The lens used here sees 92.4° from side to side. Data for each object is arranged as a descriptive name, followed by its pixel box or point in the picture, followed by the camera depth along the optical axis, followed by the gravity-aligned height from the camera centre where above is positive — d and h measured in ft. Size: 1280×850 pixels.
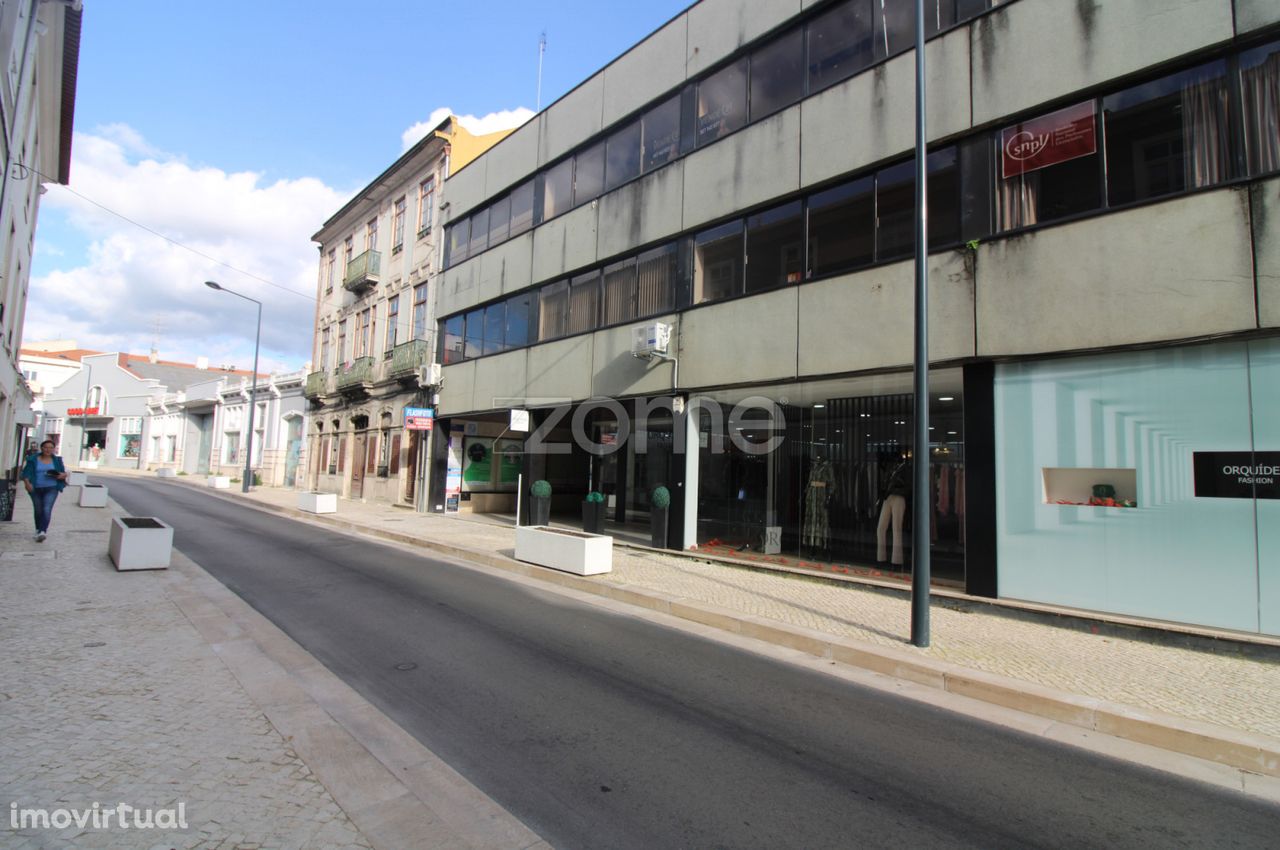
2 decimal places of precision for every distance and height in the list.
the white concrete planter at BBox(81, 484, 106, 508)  60.70 -4.46
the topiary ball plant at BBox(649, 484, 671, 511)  41.11 -2.31
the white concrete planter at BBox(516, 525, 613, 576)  32.27 -4.92
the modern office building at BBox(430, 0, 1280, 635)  21.88 +8.61
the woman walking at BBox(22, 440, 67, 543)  33.45 -1.64
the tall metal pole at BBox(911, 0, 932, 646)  20.75 +0.28
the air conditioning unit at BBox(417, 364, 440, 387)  67.92 +9.24
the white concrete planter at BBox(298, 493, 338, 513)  63.16 -4.91
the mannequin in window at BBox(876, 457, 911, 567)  32.40 -2.07
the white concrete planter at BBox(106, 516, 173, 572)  28.55 -4.44
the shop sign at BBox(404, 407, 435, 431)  65.51 +4.24
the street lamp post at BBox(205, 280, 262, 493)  89.61 -0.51
